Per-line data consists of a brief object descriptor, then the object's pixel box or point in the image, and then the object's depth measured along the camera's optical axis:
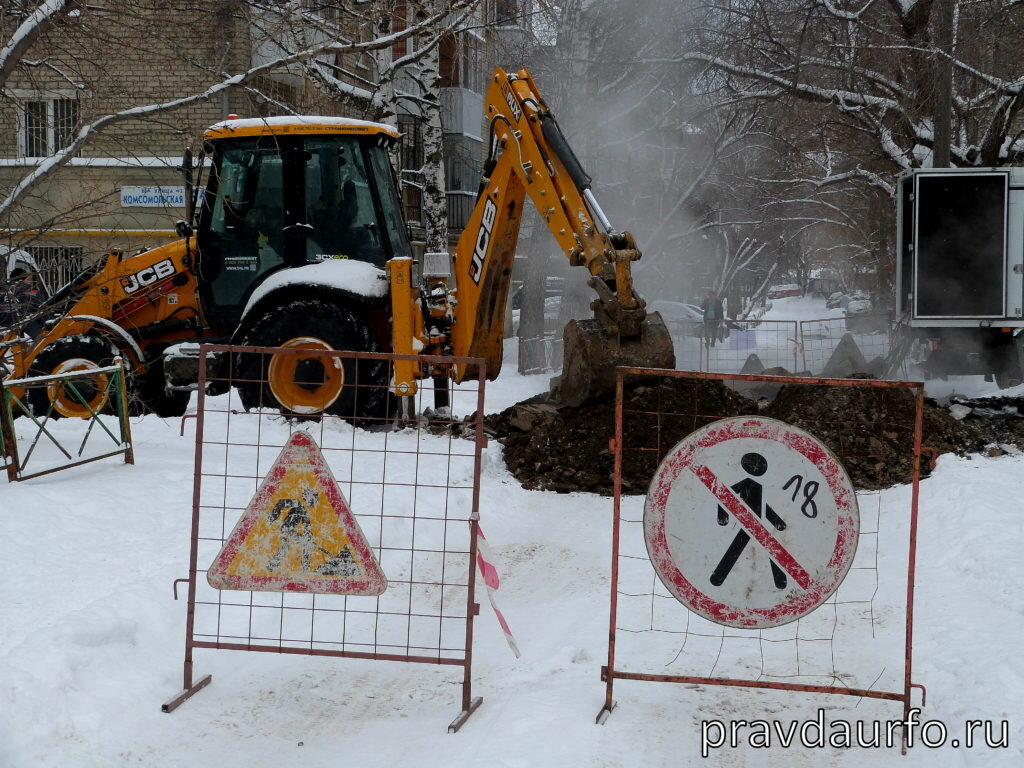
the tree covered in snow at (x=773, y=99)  16.55
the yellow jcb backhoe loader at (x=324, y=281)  10.29
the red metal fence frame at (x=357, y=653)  4.95
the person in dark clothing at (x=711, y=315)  19.36
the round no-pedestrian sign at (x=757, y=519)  4.73
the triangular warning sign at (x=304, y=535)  5.00
